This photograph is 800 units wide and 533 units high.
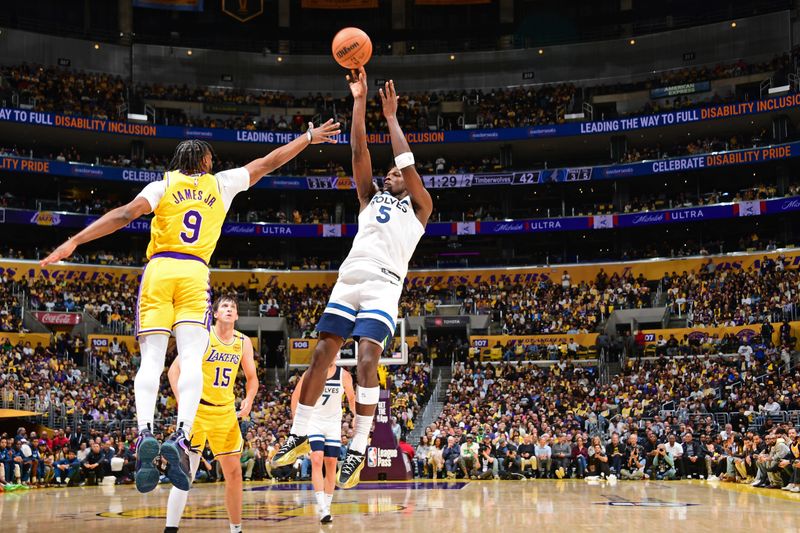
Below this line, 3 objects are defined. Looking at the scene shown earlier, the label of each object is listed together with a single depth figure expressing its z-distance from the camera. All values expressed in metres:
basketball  8.21
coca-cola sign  37.62
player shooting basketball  7.18
